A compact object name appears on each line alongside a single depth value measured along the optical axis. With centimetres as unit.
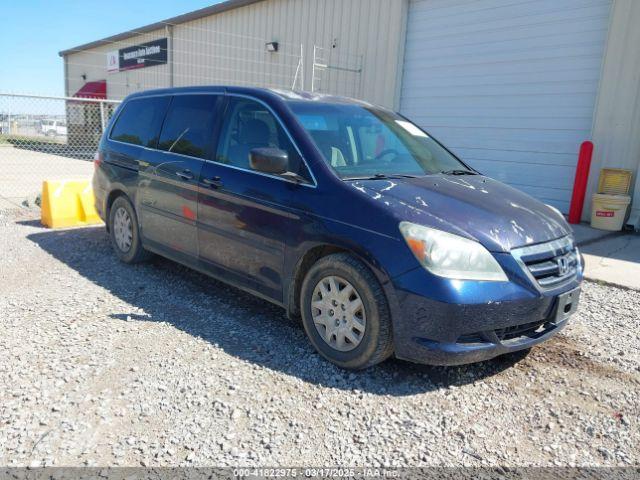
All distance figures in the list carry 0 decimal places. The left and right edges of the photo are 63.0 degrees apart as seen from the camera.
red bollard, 827
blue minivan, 301
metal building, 827
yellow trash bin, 787
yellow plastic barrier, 749
